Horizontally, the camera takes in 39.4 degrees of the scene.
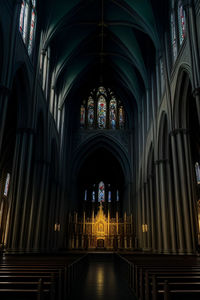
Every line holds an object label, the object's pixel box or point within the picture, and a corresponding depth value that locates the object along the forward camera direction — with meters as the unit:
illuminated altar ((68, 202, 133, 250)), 29.28
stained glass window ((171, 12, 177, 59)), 16.50
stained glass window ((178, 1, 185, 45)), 14.92
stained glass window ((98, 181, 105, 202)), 40.53
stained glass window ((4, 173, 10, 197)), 29.92
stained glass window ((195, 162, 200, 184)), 28.38
